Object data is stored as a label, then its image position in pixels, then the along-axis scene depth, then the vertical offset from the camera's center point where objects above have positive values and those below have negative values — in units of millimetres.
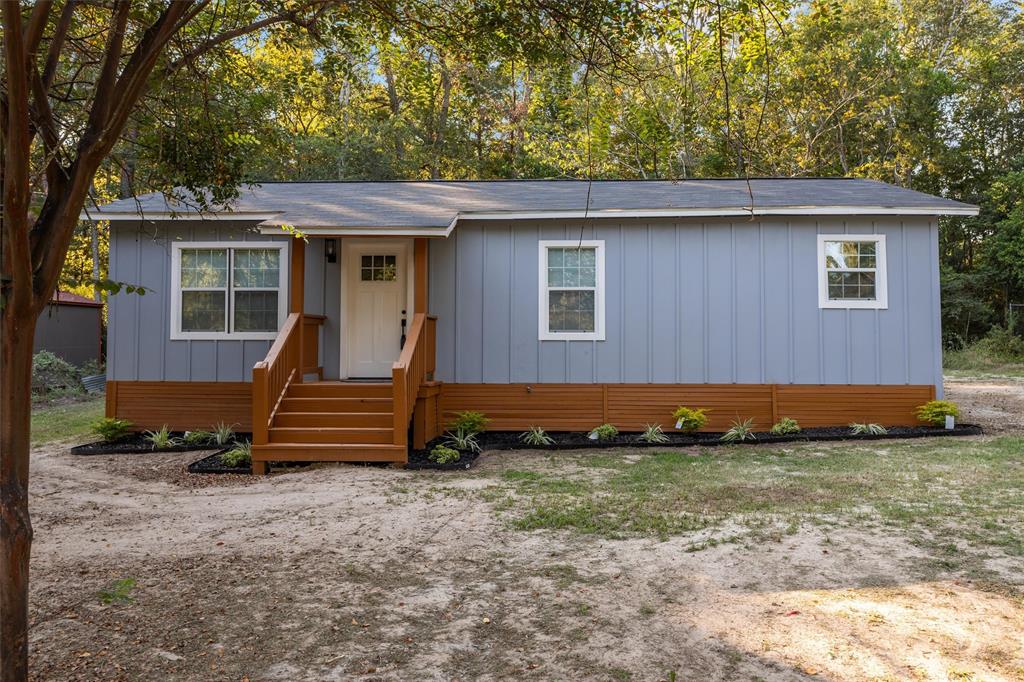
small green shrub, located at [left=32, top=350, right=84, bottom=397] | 13875 -403
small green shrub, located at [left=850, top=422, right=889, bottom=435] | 8328 -885
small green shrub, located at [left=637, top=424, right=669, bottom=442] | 8266 -961
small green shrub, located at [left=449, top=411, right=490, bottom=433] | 8586 -822
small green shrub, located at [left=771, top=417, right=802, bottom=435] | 8516 -878
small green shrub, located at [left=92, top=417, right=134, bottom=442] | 8680 -911
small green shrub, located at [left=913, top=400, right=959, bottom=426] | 8414 -666
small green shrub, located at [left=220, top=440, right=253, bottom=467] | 7199 -1067
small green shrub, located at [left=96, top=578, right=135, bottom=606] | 2669 -946
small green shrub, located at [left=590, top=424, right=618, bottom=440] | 8500 -942
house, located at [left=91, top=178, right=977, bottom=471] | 8711 +665
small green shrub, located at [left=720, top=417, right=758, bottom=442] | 8367 -943
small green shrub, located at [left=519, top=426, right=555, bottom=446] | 8242 -989
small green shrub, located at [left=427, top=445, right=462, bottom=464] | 7098 -1029
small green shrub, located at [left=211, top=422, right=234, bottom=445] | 8492 -970
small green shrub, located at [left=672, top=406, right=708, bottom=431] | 8609 -775
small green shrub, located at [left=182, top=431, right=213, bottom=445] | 8466 -1013
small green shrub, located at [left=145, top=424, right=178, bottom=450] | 8281 -1024
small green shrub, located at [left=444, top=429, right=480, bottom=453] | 7855 -999
